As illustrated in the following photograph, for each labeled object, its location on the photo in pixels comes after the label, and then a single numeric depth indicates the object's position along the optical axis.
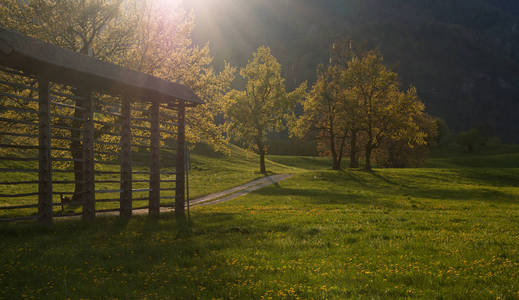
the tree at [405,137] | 41.09
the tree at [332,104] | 44.38
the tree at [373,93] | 41.91
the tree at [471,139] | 113.06
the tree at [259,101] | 43.44
